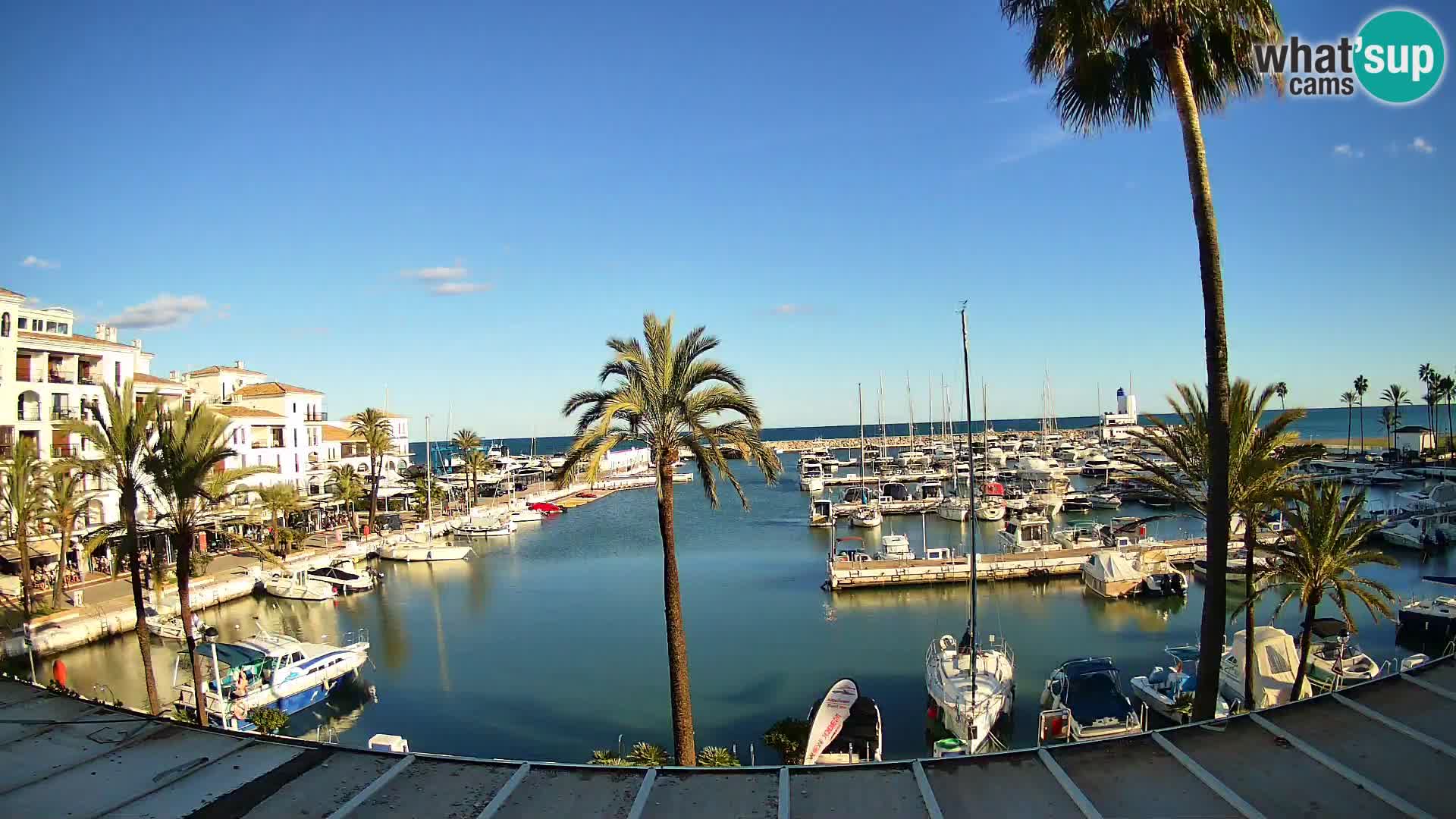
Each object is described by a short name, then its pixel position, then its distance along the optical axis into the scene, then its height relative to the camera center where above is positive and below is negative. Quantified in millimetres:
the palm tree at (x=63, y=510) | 31906 -2585
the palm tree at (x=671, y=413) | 14500 +299
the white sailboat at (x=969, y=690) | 18875 -7302
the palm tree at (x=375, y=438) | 55312 +5
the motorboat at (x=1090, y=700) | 18156 -7342
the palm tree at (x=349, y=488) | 55781 -3621
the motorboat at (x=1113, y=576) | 36531 -7883
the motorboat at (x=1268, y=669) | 18672 -6687
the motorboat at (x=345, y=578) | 41875 -7728
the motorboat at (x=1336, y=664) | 19969 -7267
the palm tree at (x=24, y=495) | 30516 -1842
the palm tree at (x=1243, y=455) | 14148 -891
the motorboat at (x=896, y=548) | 44125 -7464
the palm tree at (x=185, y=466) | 17031 -474
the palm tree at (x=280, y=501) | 42812 -3494
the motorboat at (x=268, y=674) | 22380 -7340
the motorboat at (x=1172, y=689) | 18828 -7587
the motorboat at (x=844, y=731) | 17562 -7390
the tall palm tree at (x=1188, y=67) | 9750 +4723
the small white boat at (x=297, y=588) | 39500 -7661
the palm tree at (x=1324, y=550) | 15156 -2908
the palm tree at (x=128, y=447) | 17062 +8
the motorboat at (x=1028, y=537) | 45500 -7658
